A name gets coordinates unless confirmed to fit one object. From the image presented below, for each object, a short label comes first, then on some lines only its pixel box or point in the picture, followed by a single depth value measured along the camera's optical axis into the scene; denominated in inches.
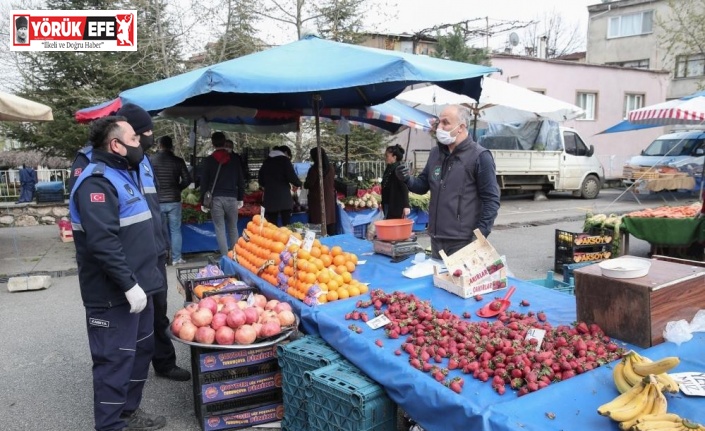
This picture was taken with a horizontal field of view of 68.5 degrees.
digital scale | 183.5
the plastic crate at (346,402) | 106.7
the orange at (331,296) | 145.9
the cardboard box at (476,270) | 141.3
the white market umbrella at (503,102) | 374.9
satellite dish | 1043.9
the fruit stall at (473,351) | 85.3
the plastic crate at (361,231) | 405.0
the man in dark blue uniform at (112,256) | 118.0
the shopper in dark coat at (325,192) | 332.5
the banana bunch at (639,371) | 84.7
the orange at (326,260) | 163.0
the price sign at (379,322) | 124.4
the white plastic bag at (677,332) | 103.3
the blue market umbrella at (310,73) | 174.4
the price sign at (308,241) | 166.4
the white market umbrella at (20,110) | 317.7
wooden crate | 102.6
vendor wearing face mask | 160.7
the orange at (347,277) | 155.1
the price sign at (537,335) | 104.6
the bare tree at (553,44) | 1802.4
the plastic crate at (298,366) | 124.3
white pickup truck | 637.3
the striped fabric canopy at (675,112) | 398.9
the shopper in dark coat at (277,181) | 324.0
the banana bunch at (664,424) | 74.4
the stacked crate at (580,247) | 285.6
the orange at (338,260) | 167.1
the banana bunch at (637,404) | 78.9
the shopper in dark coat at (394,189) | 303.4
